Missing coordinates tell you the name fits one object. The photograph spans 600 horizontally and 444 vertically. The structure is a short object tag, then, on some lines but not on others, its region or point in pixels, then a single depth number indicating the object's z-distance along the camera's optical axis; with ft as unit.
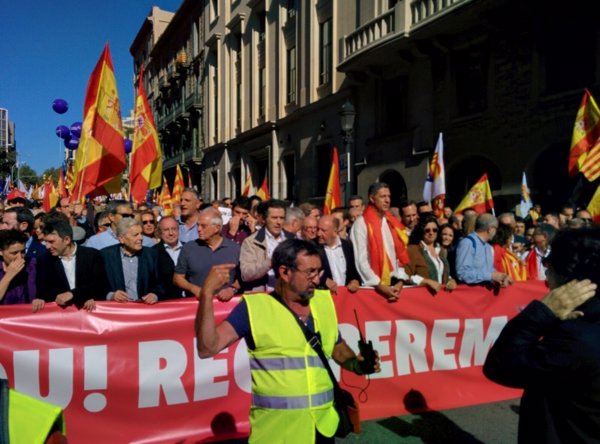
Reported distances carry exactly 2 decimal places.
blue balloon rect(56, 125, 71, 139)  70.23
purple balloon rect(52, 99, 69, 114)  70.69
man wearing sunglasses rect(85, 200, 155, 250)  20.20
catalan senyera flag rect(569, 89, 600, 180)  26.51
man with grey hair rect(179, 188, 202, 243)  20.83
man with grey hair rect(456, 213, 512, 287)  17.56
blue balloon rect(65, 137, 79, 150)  66.39
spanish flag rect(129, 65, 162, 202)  27.53
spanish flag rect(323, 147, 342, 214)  32.50
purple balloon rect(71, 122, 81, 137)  65.72
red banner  12.91
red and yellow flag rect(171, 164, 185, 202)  44.37
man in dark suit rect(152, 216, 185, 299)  16.07
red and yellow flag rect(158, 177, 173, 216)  44.14
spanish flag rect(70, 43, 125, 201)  22.43
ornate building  38.36
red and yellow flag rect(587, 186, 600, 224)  21.57
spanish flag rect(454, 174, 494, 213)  32.01
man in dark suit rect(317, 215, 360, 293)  16.52
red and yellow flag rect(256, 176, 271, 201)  40.15
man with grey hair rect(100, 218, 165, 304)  15.51
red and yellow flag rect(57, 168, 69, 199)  49.05
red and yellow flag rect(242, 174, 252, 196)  46.00
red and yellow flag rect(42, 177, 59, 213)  47.32
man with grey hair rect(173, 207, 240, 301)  15.34
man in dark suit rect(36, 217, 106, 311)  13.82
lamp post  36.56
